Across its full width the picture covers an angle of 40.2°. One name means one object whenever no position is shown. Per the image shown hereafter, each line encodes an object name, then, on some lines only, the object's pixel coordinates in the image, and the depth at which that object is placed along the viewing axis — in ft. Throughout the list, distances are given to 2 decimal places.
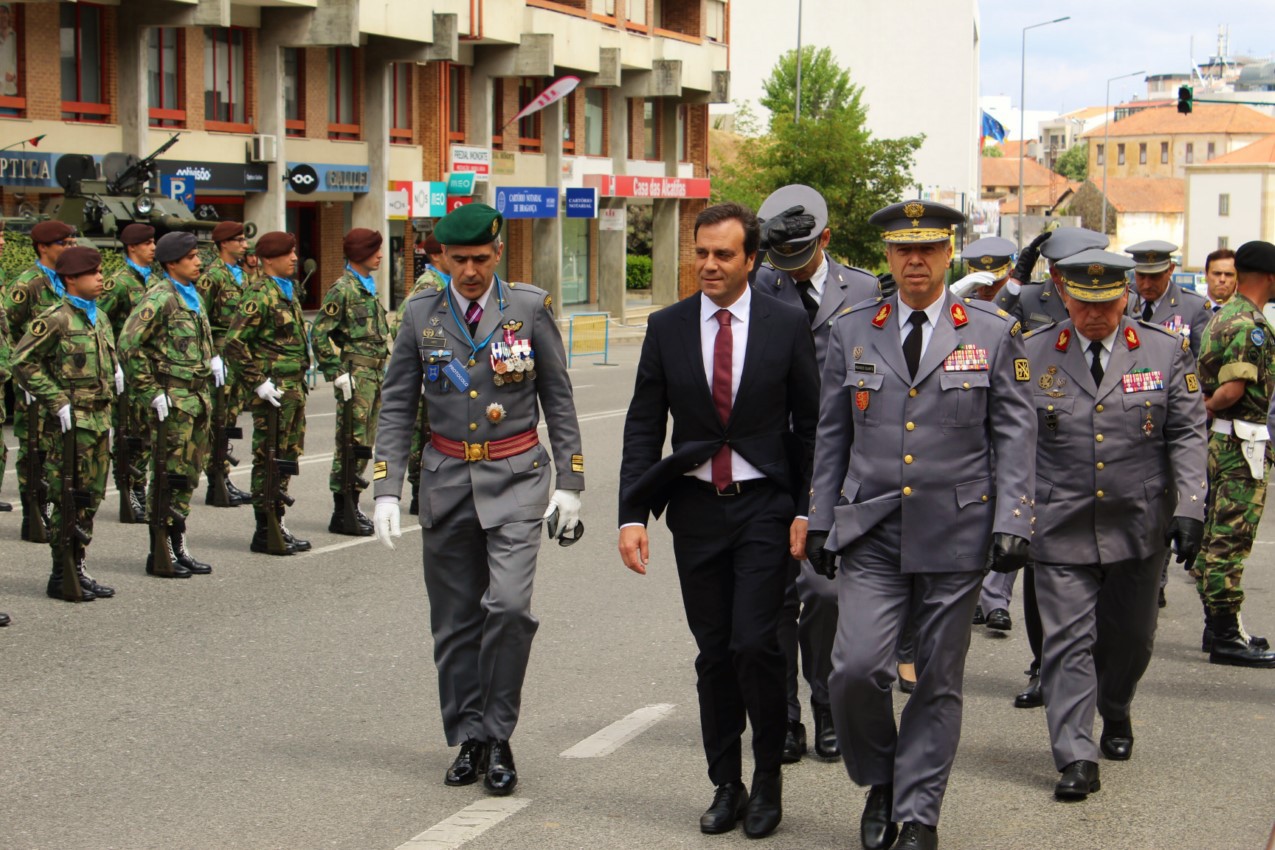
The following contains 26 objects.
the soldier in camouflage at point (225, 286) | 45.96
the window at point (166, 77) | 110.52
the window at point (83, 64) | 102.89
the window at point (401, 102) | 136.67
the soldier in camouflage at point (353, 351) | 41.60
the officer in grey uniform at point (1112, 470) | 22.30
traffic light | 136.05
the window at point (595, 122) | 166.81
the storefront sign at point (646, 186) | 165.37
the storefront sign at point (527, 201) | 131.85
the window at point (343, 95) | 127.75
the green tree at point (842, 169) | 163.84
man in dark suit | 19.21
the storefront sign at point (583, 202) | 143.33
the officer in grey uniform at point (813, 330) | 22.61
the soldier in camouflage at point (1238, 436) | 29.04
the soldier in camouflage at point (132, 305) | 39.65
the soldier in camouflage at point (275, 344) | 40.88
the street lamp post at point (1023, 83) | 266.98
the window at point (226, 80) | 114.93
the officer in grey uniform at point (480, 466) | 21.20
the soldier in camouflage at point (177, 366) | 35.99
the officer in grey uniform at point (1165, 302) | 31.48
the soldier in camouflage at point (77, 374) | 33.50
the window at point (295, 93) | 123.75
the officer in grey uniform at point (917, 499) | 18.79
